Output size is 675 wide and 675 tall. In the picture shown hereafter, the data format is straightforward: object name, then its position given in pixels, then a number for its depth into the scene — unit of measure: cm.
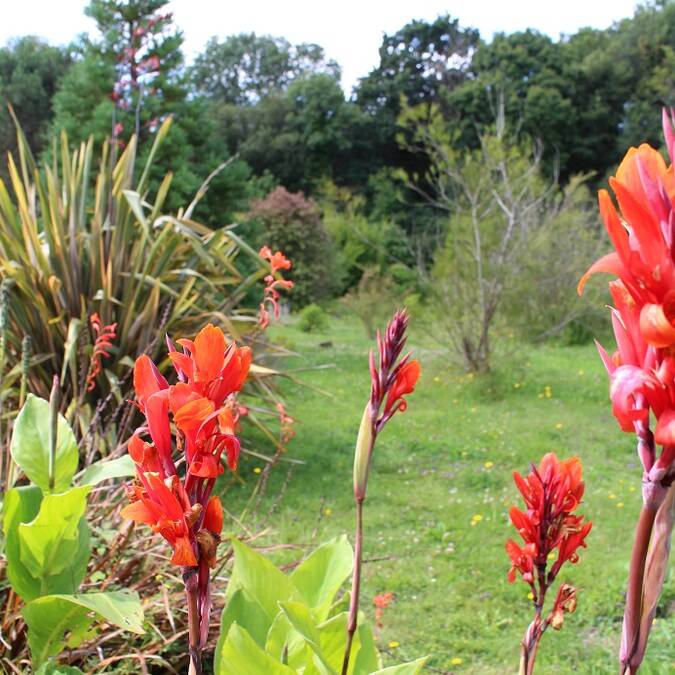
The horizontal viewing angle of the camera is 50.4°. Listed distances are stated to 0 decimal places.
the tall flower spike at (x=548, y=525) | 79
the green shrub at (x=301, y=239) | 1567
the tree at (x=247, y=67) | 3453
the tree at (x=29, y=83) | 1836
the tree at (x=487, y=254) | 830
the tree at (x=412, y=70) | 2575
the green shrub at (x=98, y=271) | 367
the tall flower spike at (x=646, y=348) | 50
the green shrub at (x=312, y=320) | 1369
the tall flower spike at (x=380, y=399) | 77
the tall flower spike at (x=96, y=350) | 213
